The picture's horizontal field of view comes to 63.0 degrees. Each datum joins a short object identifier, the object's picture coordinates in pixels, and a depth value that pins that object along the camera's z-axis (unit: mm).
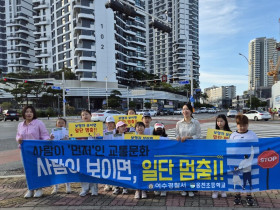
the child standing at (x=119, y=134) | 4730
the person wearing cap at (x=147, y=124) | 5296
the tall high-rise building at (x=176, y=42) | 114188
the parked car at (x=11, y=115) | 33188
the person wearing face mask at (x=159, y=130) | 5094
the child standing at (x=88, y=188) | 4648
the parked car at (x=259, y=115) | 26250
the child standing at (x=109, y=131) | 4963
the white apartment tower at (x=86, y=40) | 59166
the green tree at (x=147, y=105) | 66906
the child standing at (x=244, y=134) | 4207
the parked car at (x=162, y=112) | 52275
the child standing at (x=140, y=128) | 5020
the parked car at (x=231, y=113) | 36500
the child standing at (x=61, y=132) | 5098
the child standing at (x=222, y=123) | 4934
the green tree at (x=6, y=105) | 52312
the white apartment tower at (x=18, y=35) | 93269
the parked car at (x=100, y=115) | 26188
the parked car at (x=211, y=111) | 64500
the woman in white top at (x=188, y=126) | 4695
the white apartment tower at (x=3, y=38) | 97875
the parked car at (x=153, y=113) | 45500
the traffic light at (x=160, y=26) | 12422
